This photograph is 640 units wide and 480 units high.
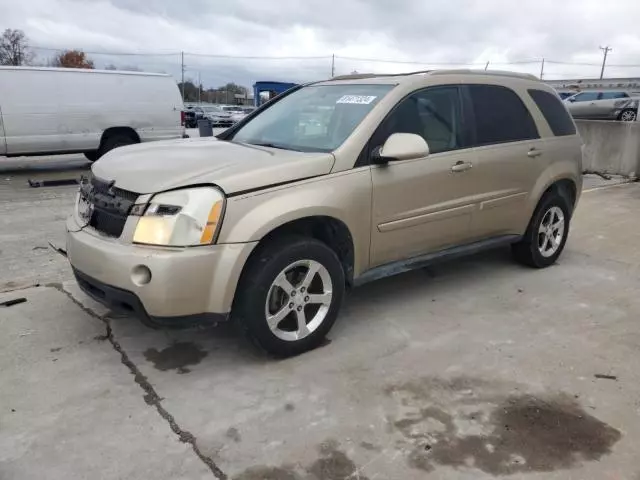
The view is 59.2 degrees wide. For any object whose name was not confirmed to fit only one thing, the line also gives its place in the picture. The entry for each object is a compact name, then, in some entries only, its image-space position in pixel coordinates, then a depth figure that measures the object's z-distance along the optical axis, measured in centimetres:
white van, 1114
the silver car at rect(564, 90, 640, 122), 2342
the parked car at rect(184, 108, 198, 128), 2602
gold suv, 310
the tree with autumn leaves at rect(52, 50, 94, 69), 7103
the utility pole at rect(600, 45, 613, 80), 8294
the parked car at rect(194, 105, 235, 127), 2781
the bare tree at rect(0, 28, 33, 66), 6172
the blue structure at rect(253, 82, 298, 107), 2677
